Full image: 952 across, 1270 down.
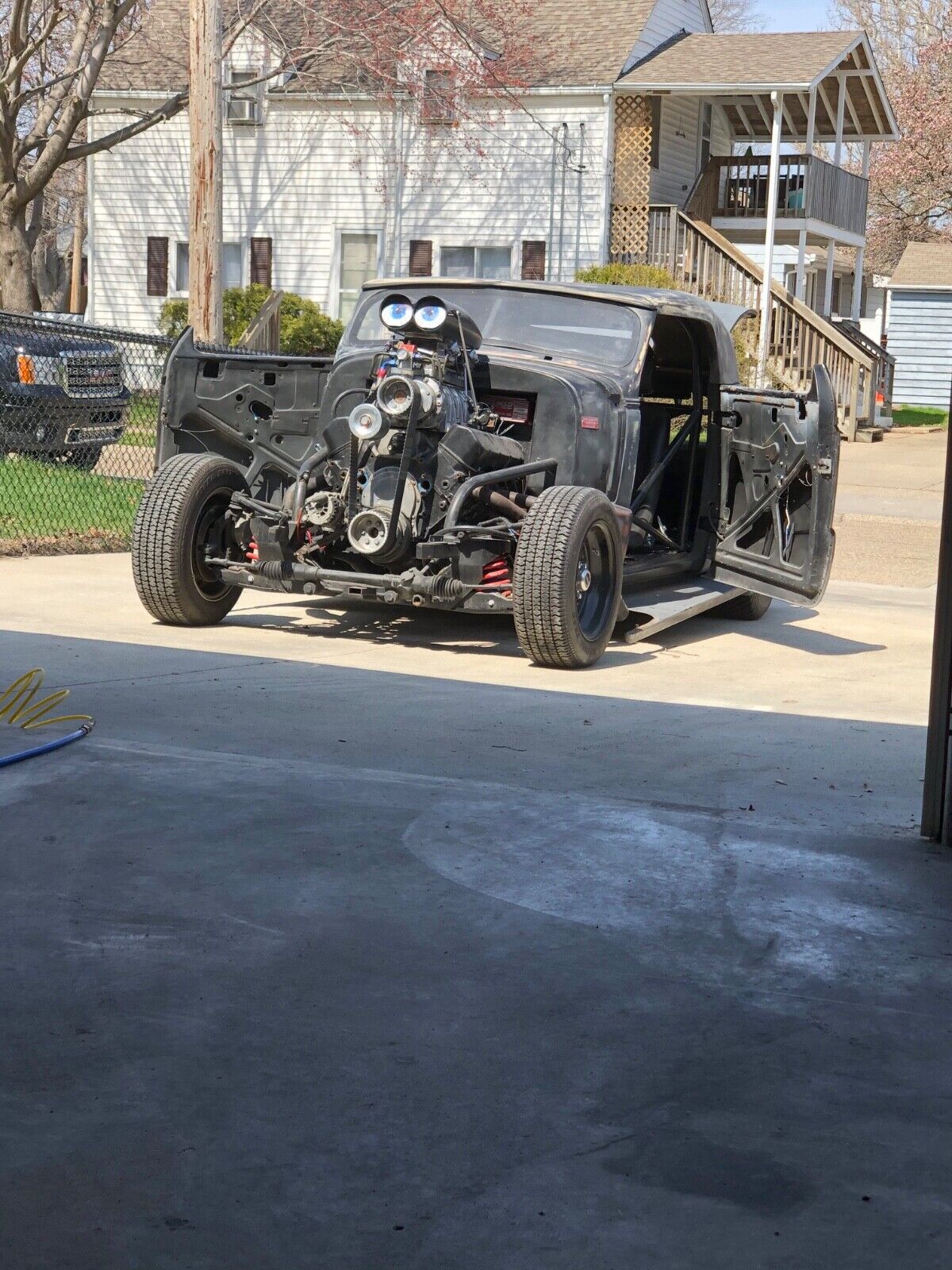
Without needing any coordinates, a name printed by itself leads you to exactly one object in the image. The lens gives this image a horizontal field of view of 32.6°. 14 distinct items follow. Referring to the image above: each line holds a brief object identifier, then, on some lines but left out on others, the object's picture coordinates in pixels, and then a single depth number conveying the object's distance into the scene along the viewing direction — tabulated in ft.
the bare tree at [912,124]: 166.50
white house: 95.86
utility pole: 49.52
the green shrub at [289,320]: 91.15
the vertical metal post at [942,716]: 15.48
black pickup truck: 44.83
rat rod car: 25.46
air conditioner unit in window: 100.78
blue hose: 17.34
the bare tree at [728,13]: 220.02
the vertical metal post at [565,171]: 96.48
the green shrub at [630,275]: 87.56
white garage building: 129.80
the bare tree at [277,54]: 83.51
